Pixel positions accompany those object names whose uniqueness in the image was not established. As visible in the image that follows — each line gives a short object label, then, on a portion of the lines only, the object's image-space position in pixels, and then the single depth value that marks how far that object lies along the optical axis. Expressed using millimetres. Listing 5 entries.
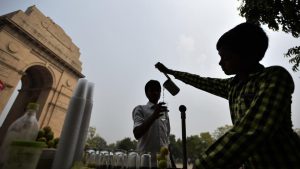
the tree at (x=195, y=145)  54025
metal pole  1466
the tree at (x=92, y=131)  41000
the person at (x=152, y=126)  2212
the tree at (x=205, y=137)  53766
